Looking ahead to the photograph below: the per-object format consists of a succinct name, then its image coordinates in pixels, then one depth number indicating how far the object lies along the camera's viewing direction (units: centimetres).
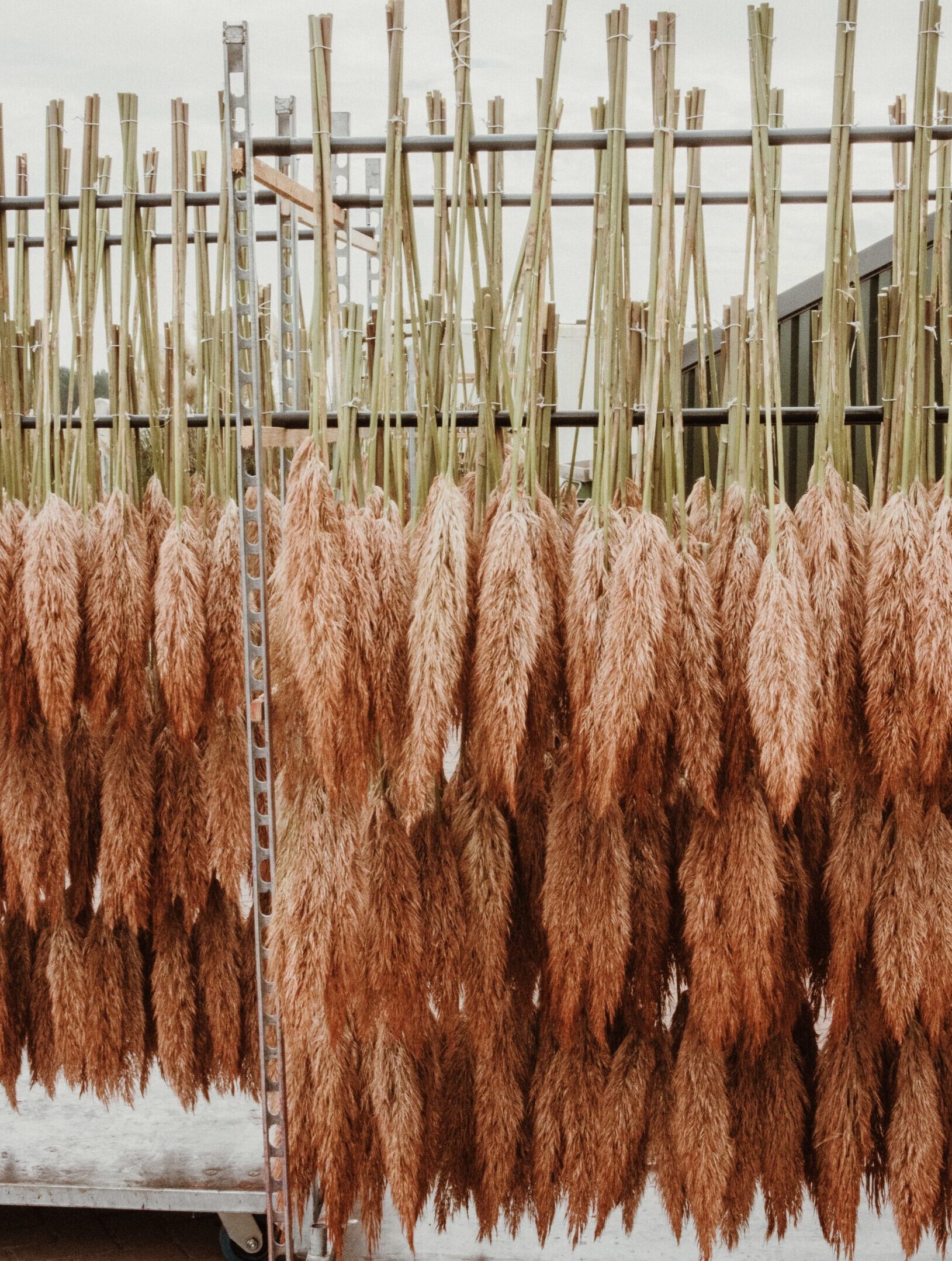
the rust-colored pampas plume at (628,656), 132
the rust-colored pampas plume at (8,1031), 186
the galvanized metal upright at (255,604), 150
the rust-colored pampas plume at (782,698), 129
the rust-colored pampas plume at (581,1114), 157
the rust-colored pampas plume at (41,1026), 189
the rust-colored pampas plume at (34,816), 169
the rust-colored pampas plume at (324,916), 141
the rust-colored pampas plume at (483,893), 151
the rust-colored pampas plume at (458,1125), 166
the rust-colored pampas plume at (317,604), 132
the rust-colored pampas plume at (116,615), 161
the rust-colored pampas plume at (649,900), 154
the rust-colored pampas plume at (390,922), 145
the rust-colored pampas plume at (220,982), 185
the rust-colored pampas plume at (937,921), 143
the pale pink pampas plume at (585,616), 137
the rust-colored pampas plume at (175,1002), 183
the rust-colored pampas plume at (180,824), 177
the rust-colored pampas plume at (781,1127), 157
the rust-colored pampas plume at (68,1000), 178
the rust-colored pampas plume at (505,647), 133
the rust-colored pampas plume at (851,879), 148
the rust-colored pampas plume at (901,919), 144
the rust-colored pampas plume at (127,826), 172
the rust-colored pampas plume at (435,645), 134
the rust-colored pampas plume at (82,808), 183
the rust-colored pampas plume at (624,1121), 155
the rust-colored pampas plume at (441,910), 150
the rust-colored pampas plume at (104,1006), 179
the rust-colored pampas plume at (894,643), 136
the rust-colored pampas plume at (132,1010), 185
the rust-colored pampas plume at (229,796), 172
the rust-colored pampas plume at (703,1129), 151
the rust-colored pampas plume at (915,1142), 150
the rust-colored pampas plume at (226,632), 166
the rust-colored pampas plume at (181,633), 157
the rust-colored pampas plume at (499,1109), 160
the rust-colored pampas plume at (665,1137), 157
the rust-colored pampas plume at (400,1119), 156
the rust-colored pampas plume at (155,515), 175
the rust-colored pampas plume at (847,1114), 153
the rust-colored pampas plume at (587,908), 145
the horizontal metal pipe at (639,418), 153
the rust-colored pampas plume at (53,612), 157
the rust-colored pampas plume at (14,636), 161
